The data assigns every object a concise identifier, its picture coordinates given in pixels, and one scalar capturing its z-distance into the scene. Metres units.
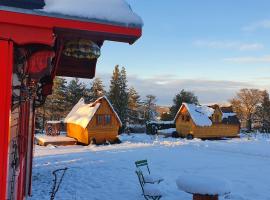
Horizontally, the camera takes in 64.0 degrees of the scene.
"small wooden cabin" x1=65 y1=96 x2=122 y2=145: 17.63
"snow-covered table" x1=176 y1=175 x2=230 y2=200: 4.42
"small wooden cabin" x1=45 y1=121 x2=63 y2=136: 20.96
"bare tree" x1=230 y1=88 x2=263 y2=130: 35.58
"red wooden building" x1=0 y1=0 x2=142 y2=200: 1.81
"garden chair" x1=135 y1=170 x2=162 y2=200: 5.36
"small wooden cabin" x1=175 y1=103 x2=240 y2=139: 22.28
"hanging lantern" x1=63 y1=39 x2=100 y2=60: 2.56
